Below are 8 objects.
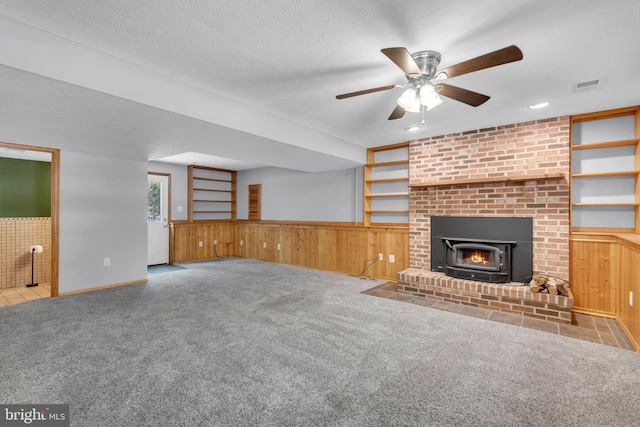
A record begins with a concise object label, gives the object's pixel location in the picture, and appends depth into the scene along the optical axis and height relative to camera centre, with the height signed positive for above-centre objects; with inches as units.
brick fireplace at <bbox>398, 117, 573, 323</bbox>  140.9 +11.3
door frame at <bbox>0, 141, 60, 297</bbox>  162.9 -2.9
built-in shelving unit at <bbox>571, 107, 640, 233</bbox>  131.3 +20.4
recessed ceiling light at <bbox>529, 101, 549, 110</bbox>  124.7 +47.3
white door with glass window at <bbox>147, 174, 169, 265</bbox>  265.6 -5.3
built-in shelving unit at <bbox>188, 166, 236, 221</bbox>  297.0 +21.2
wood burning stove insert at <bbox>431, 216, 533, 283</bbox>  150.4 -17.5
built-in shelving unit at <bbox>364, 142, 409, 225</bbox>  199.6 +20.8
